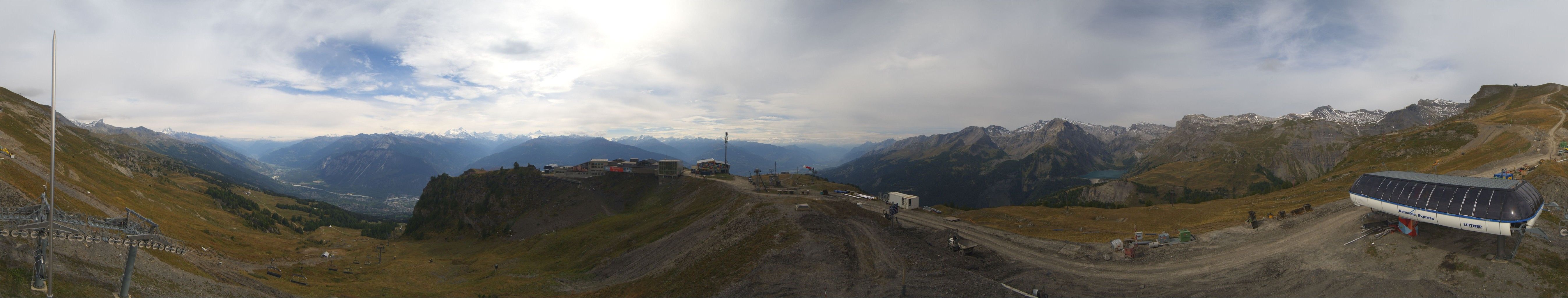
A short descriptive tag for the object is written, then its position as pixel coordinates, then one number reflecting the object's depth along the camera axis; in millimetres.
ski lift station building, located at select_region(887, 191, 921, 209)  74500
